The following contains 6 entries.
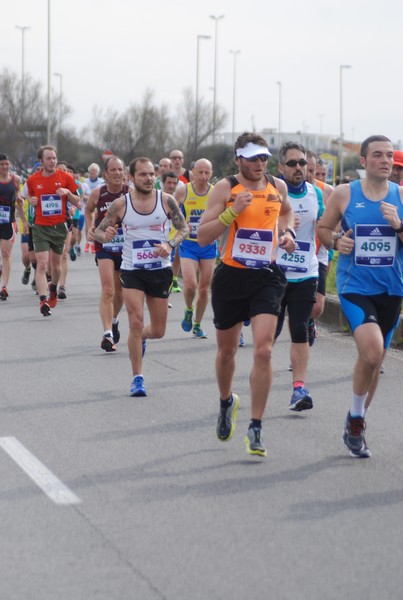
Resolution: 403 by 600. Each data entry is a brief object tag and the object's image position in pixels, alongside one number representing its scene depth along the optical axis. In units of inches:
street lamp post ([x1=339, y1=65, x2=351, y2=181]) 3622.0
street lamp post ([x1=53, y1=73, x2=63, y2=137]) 3539.4
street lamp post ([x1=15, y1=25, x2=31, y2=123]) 3474.4
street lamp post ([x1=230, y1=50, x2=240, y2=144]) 3646.7
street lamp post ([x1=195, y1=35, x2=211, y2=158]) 3088.1
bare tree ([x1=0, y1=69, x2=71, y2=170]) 3567.9
